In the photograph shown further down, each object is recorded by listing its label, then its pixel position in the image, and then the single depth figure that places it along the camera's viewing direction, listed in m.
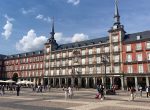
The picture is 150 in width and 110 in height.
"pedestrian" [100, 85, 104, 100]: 15.63
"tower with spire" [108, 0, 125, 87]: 39.57
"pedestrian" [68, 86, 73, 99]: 17.35
